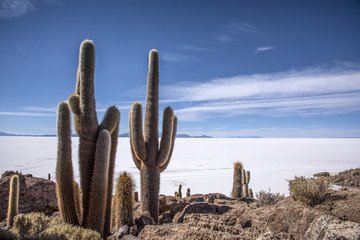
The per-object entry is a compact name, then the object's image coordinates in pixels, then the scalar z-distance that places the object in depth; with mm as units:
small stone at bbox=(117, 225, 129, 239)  4880
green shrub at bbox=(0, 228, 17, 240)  3432
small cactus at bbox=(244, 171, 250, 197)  13047
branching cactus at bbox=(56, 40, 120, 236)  5277
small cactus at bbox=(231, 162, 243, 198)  11961
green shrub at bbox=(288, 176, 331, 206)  4617
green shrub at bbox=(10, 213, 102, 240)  3666
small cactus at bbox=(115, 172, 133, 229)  5191
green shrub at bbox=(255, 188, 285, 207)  7809
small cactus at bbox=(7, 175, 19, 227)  6746
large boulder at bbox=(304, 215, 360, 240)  3094
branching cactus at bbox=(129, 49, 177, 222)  7093
